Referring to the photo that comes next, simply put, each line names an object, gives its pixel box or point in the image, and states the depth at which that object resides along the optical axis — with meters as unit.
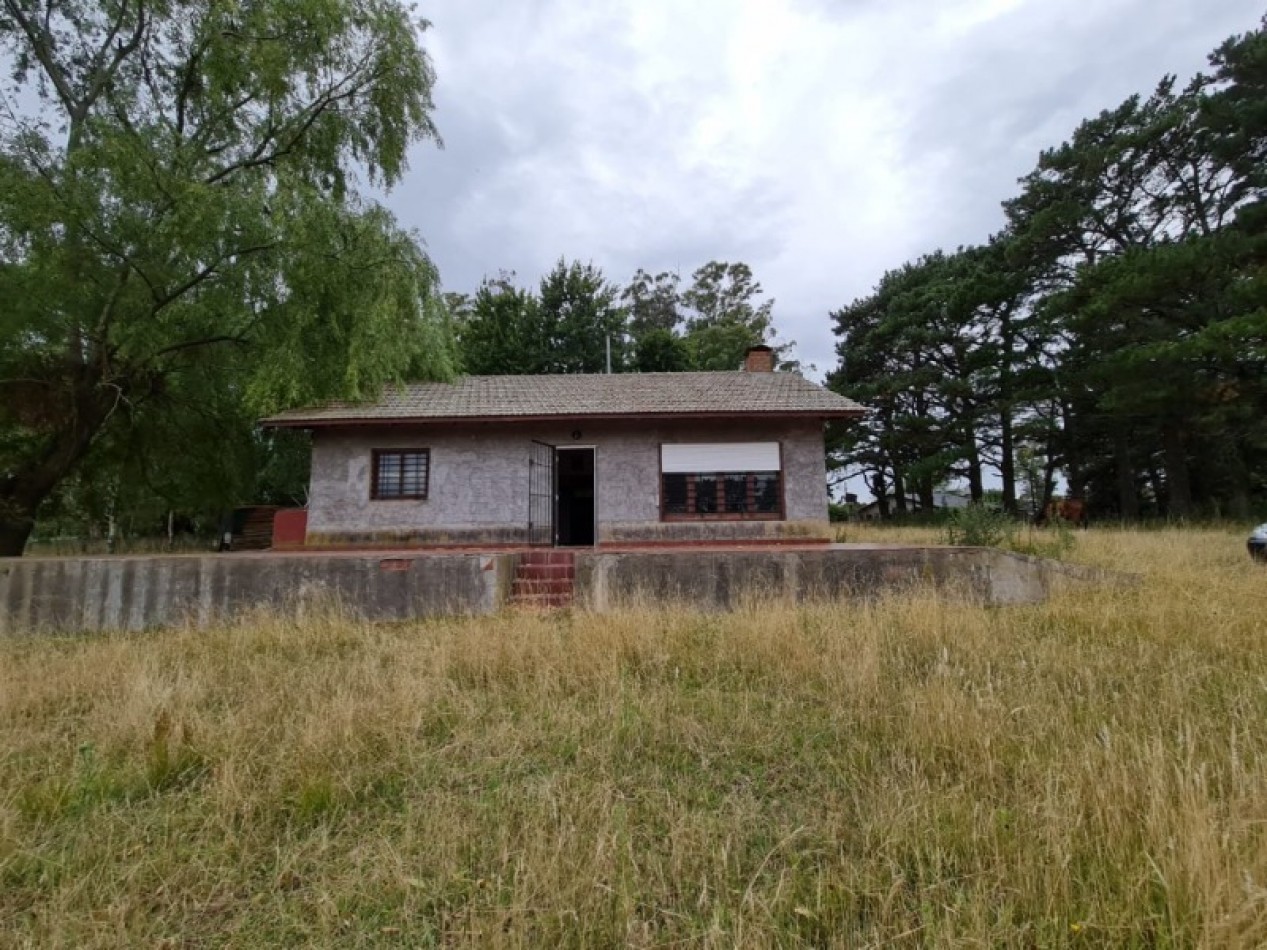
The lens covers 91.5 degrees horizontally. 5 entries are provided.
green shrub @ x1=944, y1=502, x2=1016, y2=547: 9.88
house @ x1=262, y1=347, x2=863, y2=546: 12.85
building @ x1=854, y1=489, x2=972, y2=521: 32.20
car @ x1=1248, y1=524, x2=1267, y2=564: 9.55
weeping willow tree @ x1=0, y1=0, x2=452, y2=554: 9.74
